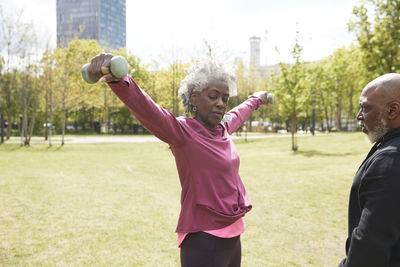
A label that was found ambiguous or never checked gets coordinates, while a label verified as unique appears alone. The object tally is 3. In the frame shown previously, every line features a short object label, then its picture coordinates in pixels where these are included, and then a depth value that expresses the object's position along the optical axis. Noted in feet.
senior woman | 6.63
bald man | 4.98
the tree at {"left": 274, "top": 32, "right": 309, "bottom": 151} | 68.85
